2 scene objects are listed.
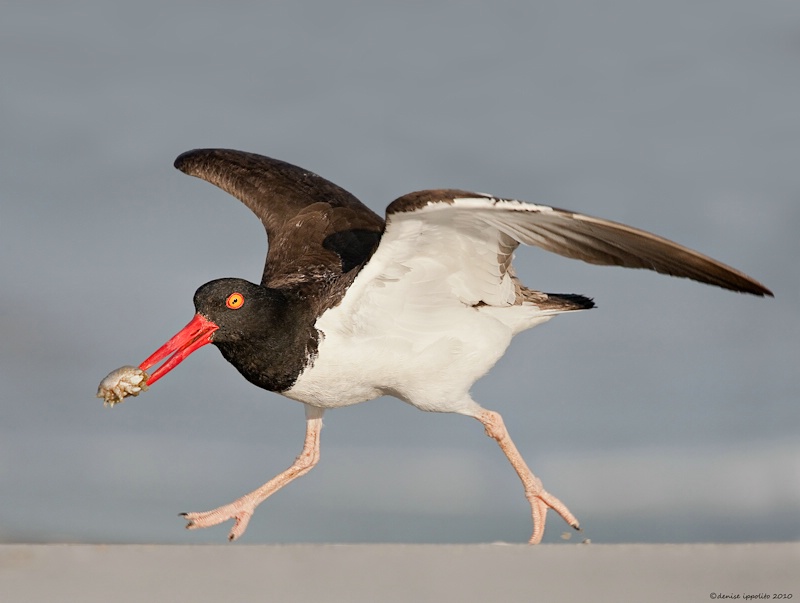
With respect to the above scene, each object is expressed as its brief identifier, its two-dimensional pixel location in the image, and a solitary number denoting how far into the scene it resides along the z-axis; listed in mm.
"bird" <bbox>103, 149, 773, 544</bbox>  13516
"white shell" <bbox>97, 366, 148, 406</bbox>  14289
